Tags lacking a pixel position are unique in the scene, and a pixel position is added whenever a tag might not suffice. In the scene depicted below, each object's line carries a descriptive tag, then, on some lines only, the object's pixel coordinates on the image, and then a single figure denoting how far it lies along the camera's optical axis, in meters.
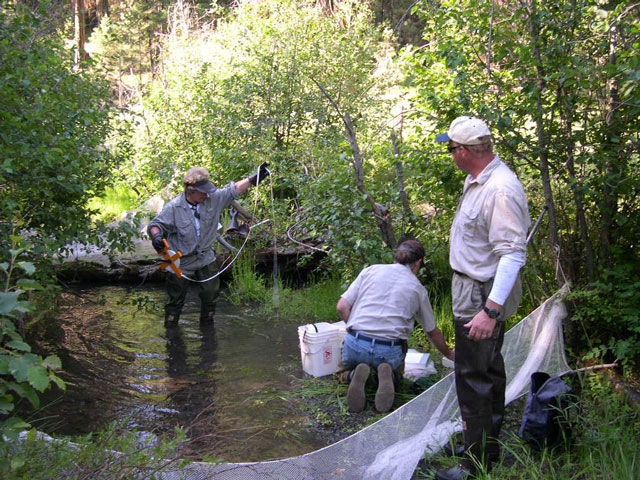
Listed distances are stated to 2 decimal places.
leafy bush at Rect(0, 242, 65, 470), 2.12
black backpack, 3.62
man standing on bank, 3.22
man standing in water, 6.69
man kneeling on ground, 4.59
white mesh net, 3.18
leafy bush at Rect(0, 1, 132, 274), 4.62
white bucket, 5.25
